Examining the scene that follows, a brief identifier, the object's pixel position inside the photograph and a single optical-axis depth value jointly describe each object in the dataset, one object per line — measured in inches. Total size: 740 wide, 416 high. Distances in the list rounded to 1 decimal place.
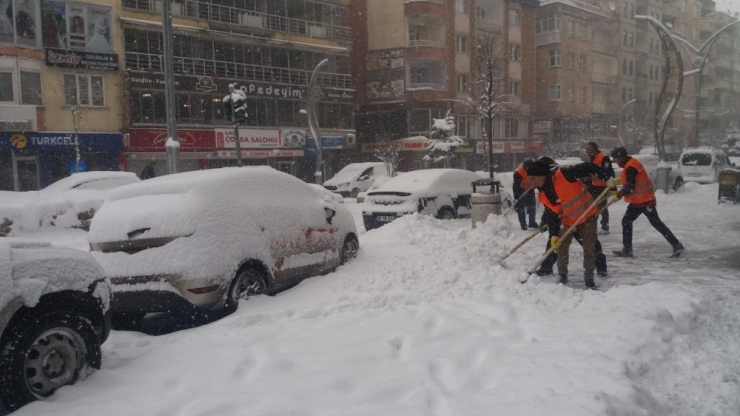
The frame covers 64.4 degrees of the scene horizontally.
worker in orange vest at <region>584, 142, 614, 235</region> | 346.6
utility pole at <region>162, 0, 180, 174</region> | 478.0
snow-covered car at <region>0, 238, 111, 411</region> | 146.0
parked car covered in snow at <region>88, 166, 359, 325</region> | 212.7
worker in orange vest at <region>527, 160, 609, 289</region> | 272.5
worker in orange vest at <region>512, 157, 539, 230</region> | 481.4
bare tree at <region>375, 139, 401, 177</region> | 1237.2
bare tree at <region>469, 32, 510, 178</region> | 1612.9
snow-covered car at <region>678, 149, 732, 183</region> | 967.6
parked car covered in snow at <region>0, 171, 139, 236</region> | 444.8
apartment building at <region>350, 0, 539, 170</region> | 1593.3
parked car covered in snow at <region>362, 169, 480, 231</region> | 507.5
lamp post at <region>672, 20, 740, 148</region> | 947.0
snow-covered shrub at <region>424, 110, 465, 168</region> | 1477.6
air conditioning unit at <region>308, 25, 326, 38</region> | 1448.1
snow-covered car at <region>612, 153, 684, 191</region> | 840.3
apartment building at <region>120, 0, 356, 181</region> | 1140.5
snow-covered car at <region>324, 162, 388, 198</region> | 1021.2
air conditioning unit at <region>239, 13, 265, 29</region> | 1314.0
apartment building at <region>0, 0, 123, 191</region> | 995.3
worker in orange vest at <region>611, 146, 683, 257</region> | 343.0
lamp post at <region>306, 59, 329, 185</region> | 1036.5
